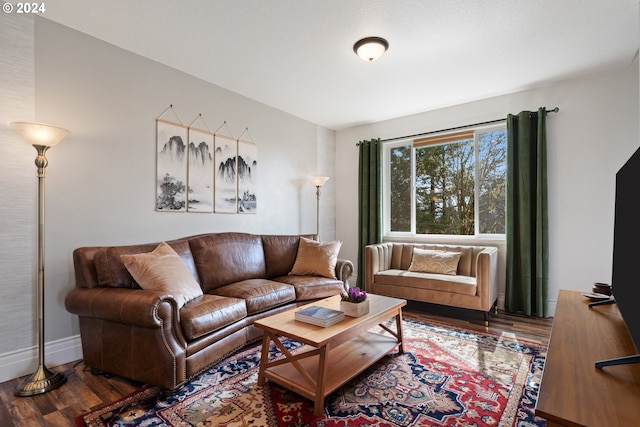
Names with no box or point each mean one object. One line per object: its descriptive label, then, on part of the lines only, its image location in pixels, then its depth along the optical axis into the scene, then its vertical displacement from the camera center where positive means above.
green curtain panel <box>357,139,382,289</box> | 4.73 +0.24
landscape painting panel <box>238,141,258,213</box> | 3.83 +0.45
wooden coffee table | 1.77 -0.98
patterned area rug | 1.70 -1.14
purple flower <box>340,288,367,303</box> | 2.20 -0.59
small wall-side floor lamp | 4.51 +0.41
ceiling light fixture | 2.61 +1.42
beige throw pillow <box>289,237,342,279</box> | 3.55 -0.55
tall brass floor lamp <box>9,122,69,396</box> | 2.00 -0.21
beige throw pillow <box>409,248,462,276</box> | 3.71 -0.60
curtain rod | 3.49 +1.14
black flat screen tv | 1.17 -0.18
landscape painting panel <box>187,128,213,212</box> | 3.30 +0.44
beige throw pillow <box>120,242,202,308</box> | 2.25 -0.47
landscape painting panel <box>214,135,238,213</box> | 3.56 +0.44
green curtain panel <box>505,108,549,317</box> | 3.46 -0.03
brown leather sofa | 1.95 -0.73
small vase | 2.15 -0.67
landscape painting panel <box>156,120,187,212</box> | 3.05 +0.45
